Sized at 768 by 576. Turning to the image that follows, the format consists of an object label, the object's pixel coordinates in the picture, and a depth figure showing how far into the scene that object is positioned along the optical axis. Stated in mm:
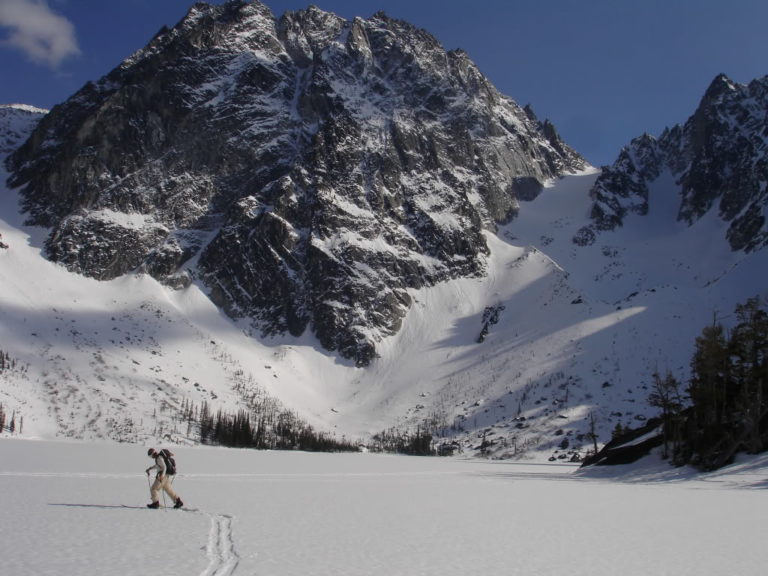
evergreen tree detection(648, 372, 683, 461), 56062
